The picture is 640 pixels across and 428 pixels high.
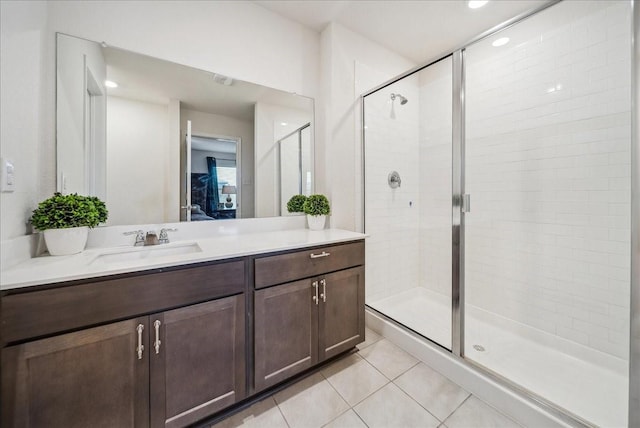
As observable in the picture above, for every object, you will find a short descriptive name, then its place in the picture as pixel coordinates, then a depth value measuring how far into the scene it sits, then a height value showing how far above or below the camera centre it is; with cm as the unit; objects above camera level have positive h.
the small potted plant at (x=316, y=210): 201 +4
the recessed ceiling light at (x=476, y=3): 186 +163
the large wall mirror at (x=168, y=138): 138 +52
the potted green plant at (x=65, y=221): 113 -3
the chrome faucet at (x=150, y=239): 147 -15
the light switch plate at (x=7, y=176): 97 +16
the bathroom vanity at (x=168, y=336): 85 -54
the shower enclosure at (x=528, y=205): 156 +8
